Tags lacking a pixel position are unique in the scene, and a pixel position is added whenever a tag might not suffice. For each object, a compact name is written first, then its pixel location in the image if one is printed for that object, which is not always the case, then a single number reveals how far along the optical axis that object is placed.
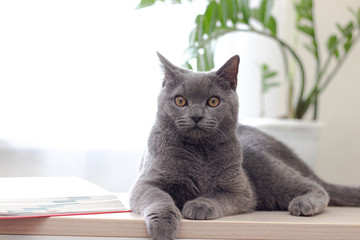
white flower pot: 1.79
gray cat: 0.99
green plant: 1.63
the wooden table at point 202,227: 0.88
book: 0.88
